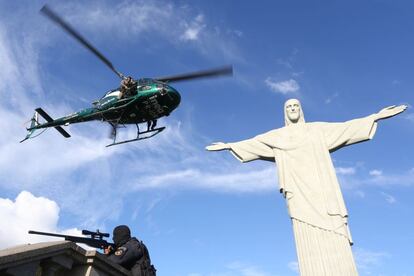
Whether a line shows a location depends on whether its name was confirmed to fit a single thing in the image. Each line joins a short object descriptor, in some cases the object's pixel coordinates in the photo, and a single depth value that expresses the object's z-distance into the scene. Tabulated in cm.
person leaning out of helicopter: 1638
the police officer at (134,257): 403
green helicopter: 1656
